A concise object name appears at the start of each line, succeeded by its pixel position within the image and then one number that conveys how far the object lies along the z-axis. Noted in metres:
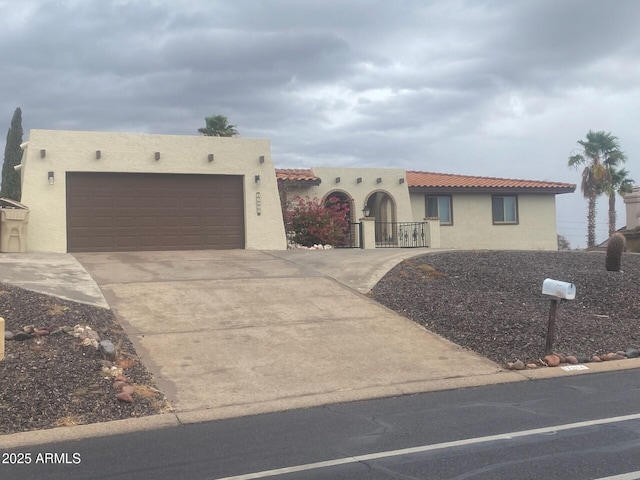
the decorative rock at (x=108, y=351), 7.90
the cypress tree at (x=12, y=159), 29.88
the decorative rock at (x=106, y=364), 7.65
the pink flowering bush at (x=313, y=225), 20.91
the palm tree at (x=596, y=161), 34.22
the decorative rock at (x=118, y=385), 7.05
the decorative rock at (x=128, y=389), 6.91
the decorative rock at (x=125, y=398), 6.74
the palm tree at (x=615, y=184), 33.91
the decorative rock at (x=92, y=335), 8.52
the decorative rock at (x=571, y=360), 8.86
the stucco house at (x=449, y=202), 24.36
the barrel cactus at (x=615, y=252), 14.62
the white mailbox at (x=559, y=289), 8.69
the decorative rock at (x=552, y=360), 8.68
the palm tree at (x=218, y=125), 32.41
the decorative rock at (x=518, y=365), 8.56
